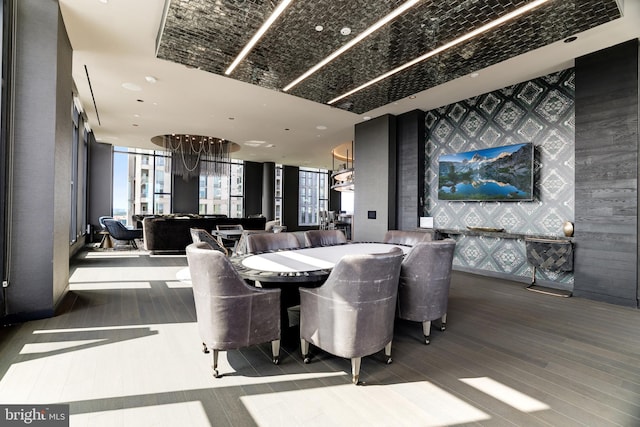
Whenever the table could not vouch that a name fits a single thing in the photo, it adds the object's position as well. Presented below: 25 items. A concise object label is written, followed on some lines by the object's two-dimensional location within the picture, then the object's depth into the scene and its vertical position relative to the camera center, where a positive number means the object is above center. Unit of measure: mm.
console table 4709 -314
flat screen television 5176 +811
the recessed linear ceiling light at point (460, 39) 3104 +2202
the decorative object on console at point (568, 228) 4504 -165
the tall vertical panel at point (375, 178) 6926 +904
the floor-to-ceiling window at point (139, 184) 10922 +1151
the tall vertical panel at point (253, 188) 14305 +1286
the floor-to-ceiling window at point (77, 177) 6809 +840
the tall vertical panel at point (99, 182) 10062 +1036
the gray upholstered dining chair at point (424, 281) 2756 -618
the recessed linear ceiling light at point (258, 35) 3121 +2194
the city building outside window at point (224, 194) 13040 +906
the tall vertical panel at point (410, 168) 6734 +1092
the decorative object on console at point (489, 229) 5387 -229
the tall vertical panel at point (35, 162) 3205 +552
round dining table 2277 -441
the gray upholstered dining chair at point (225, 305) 2125 -680
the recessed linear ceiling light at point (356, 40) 3107 +2208
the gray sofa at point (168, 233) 8133 -556
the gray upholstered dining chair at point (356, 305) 2066 -656
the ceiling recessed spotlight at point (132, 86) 5467 +2372
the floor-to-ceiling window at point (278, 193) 15273 +1103
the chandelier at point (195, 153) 9430 +1979
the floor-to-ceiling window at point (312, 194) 16562 +1186
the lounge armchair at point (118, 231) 8617 -537
